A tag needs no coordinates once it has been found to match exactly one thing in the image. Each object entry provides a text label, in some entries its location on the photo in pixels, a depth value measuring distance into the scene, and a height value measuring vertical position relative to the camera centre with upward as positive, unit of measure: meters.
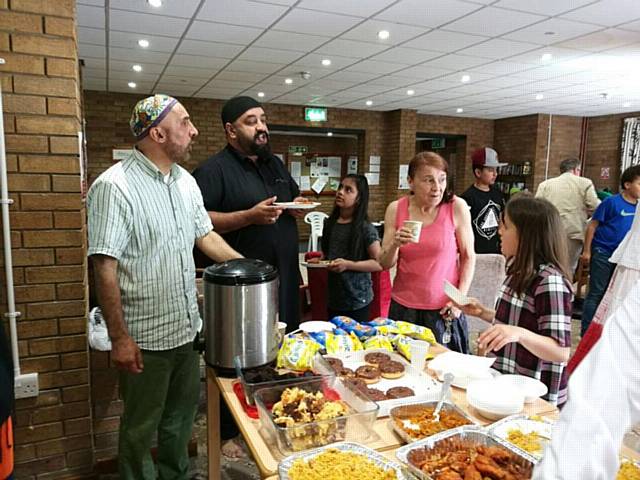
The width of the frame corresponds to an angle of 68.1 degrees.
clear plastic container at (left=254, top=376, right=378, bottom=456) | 1.15 -0.62
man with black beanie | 2.30 -0.09
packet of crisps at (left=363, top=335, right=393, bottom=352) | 1.77 -0.62
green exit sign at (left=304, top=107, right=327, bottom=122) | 9.82 +1.25
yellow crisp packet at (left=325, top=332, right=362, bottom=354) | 1.73 -0.62
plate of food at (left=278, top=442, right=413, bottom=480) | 1.04 -0.65
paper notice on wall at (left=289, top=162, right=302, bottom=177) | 11.09 +0.14
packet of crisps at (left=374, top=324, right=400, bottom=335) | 1.88 -0.61
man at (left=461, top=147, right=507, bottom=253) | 4.02 -0.22
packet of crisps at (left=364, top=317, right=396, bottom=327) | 1.97 -0.61
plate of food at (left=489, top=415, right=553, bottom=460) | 1.14 -0.63
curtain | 9.70 +0.80
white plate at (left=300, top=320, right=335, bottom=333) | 1.88 -0.61
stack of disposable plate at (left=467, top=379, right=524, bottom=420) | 1.32 -0.62
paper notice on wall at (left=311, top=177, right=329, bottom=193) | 11.20 -0.22
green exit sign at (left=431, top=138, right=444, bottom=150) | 11.88 +0.87
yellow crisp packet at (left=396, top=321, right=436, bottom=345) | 1.88 -0.61
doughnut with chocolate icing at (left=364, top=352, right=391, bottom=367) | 1.63 -0.63
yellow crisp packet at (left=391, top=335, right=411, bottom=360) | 1.70 -0.61
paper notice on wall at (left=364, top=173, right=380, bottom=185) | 10.41 -0.04
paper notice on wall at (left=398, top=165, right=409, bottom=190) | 10.11 -0.01
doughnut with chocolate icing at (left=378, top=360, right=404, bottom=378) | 1.55 -0.63
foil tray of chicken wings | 1.02 -0.63
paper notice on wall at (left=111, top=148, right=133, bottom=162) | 8.46 +0.30
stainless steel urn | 1.57 -0.46
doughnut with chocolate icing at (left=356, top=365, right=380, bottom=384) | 1.52 -0.63
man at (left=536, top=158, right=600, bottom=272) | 5.57 -0.21
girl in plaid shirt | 1.54 -0.41
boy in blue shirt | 4.23 -0.46
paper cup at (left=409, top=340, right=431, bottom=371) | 1.61 -0.60
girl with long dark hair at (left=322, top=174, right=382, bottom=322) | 3.01 -0.50
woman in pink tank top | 2.28 -0.39
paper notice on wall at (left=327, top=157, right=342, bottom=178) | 11.44 +0.20
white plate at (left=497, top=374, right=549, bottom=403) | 1.41 -0.62
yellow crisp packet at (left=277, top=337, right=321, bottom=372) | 1.61 -0.61
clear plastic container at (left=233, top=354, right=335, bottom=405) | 1.35 -0.61
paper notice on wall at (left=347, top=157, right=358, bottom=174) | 11.39 +0.25
